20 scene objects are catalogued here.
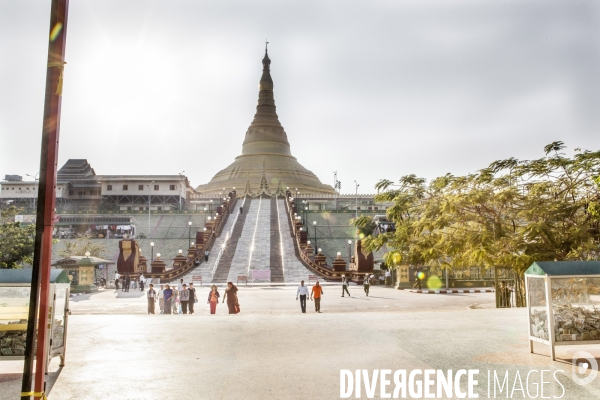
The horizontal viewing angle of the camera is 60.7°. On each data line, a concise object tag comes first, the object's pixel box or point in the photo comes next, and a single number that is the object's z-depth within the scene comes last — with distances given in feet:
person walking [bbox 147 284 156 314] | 61.36
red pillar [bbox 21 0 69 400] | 14.99
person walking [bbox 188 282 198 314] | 61.26
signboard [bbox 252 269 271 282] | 113.91
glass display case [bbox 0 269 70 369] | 24.53
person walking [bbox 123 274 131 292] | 96.94
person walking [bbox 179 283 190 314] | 61.05
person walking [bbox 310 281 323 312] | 59.67
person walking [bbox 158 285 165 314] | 61.62
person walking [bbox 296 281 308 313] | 59.62
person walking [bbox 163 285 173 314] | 60.95
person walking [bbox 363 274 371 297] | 83.26
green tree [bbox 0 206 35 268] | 82.89
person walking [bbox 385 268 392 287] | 112.08
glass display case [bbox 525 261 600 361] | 27.30
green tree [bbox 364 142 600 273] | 52.01
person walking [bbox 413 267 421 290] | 97.45
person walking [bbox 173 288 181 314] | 62.71
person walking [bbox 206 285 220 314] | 59.57
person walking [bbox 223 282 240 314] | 58.59
